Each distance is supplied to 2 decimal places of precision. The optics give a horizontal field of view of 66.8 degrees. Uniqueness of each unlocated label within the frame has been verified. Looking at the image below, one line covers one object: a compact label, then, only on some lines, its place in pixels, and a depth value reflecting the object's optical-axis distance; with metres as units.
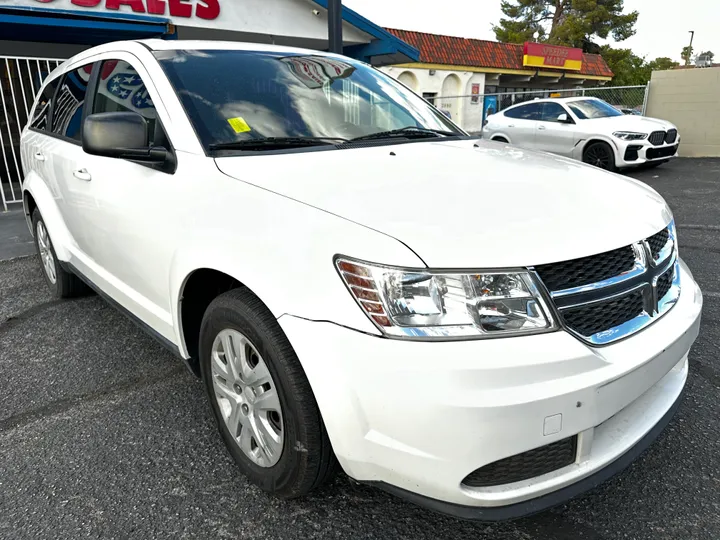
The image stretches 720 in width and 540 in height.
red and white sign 8.26
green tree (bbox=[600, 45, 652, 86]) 45.12
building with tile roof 24.06
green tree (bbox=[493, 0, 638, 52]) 43.84
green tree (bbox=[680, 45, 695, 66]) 79.68
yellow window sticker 2.39
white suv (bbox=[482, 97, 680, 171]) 10.21
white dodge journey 1.51
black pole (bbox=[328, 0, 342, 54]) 7.64
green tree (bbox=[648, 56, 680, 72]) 60.53
